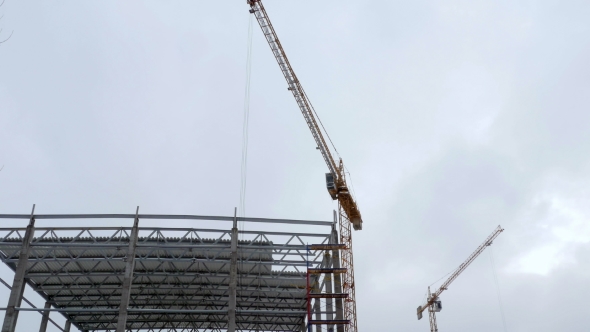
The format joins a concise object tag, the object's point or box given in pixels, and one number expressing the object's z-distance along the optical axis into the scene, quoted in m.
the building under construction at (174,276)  32.75
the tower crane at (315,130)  49.47
